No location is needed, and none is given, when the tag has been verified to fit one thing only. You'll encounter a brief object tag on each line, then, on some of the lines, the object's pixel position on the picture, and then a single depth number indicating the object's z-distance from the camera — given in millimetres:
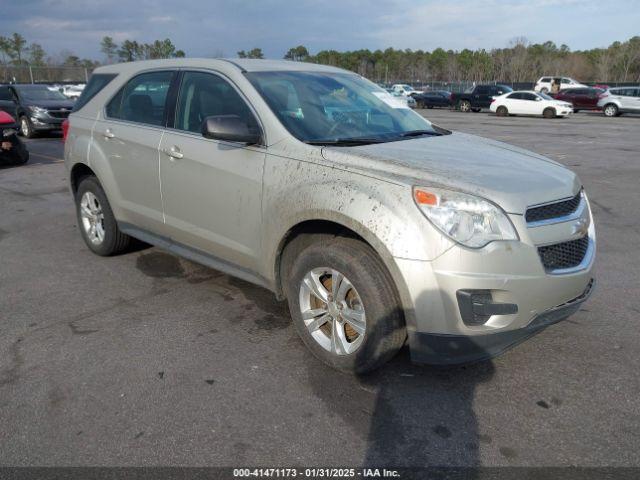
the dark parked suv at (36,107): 16172
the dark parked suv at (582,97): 31188
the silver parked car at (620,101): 28312
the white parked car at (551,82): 40562
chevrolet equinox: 2705
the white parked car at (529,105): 28234
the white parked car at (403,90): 43194
